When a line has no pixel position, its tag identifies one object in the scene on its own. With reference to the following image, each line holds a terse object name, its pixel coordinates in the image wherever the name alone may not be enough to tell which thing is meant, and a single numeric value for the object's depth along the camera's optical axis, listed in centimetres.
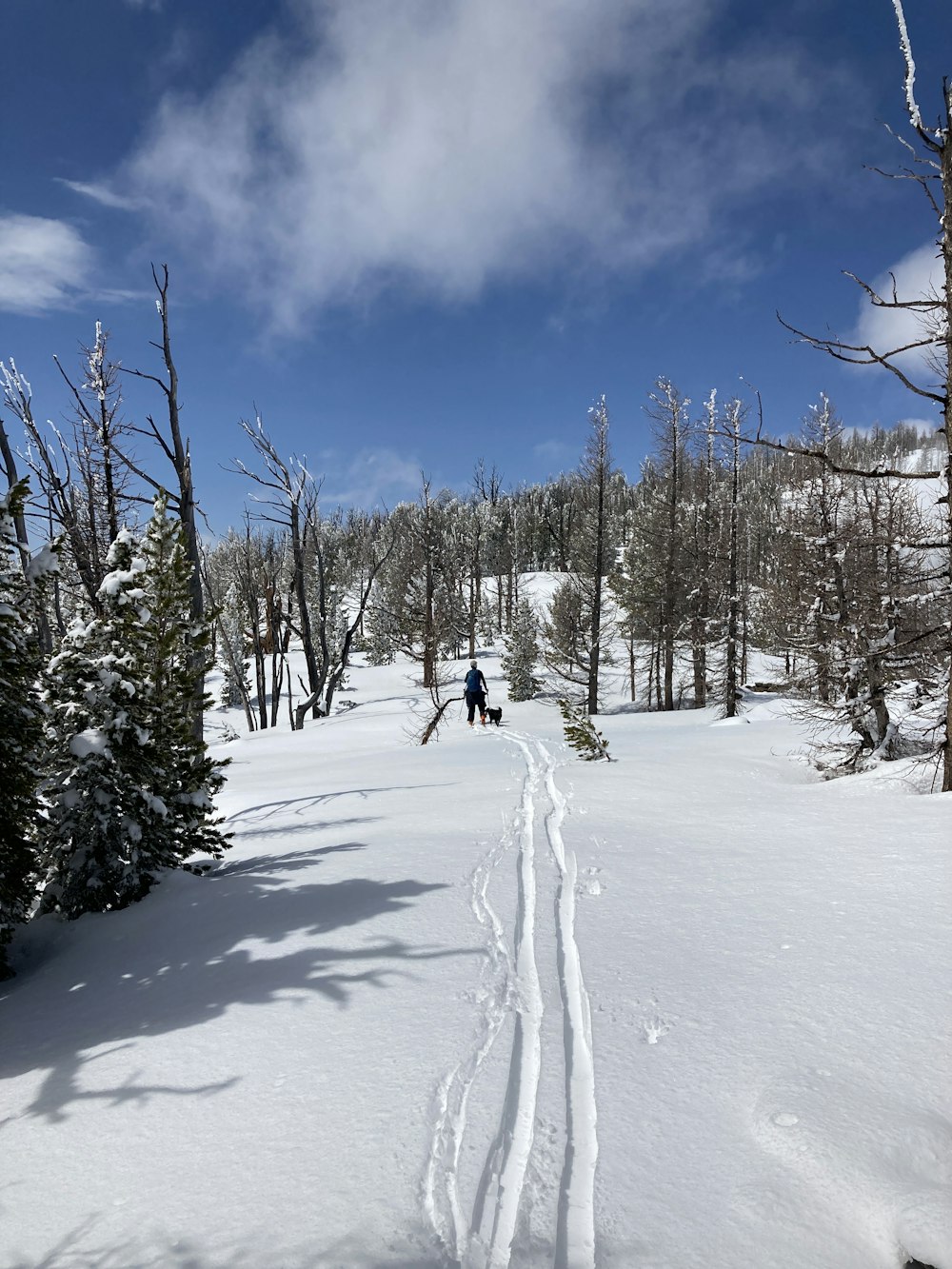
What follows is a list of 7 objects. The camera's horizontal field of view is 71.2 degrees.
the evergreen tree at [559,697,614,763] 1112
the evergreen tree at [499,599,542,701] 3050
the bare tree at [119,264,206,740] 1015
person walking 1916
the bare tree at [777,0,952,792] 629
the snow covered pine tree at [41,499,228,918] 565
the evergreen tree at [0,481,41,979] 521
